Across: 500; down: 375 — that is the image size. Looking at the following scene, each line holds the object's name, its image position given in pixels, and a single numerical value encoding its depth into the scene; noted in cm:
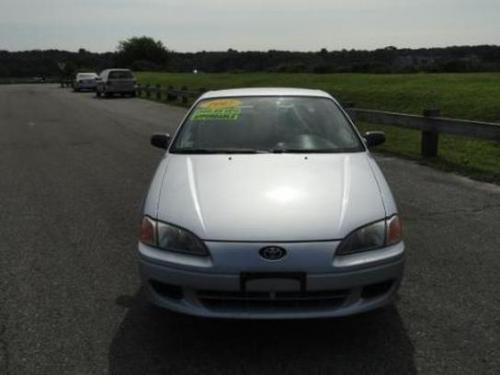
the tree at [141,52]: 11425
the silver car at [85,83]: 5081
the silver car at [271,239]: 372
